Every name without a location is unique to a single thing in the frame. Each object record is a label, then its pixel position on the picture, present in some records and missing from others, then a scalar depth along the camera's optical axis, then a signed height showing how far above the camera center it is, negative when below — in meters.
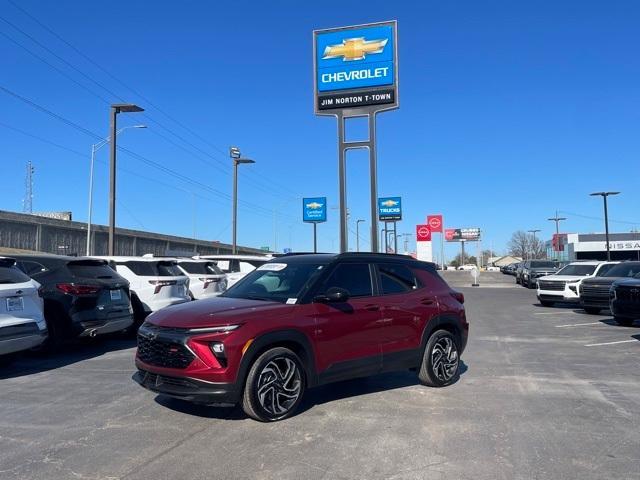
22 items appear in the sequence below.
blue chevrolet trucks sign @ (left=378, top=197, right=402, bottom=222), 58.47 +6.31
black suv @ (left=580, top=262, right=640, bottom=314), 16.58 -0.55
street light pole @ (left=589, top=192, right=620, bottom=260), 48.50 +6.01
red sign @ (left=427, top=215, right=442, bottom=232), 58.97 +5.02
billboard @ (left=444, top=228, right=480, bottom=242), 107.94 +6.96
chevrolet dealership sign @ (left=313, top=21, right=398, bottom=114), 21.81 +7.98
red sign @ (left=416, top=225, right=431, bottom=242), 54.09 +3.36
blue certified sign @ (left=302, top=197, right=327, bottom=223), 53.91 +5.87
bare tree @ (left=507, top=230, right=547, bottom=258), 118.78 +4.69
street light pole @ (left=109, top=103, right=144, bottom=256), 26.28 +4.92
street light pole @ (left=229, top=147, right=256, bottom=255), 38.34 +5.68
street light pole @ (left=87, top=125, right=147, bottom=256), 37.78 +5.04
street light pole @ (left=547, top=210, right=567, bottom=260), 78.31 +6.72
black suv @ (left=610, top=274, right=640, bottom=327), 13.06 -0.76
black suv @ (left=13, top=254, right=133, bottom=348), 9.45 -0.39
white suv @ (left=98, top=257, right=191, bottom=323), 11.72 -0.20
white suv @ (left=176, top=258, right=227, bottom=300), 14.25 -0.14
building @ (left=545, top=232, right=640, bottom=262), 86.75 +3.45
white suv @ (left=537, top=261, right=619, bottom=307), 20.08 -0.52
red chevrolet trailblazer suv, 5.45 -0.67
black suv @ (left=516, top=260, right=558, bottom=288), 36.08 -0.14
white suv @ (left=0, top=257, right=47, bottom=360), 7.80 -0.54
